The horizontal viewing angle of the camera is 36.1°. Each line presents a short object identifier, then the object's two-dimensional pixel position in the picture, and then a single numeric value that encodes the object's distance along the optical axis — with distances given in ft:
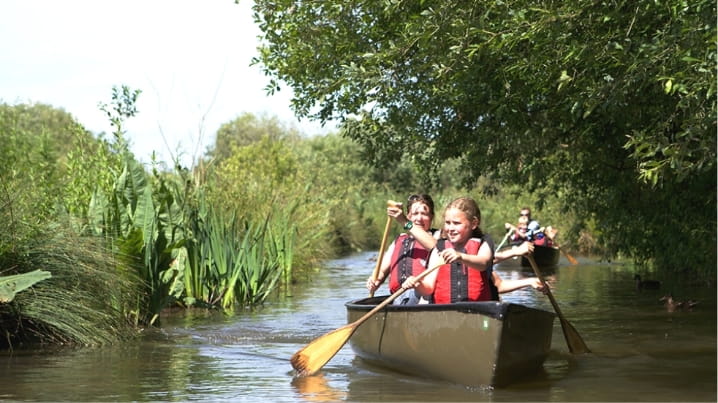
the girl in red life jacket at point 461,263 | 26.66
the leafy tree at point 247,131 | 232.92
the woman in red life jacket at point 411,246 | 29.01
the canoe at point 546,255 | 77.15
